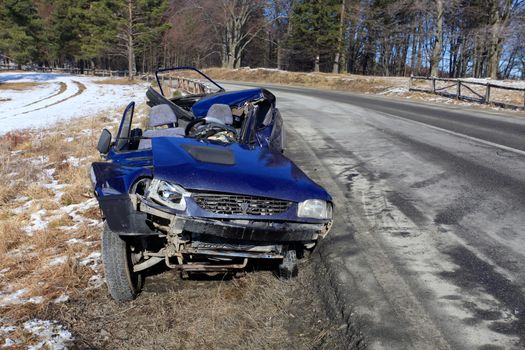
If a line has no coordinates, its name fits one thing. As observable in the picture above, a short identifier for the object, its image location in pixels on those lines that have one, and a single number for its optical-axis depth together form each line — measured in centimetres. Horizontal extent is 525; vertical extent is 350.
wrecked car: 311
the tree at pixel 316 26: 4884
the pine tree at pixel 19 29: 5847
